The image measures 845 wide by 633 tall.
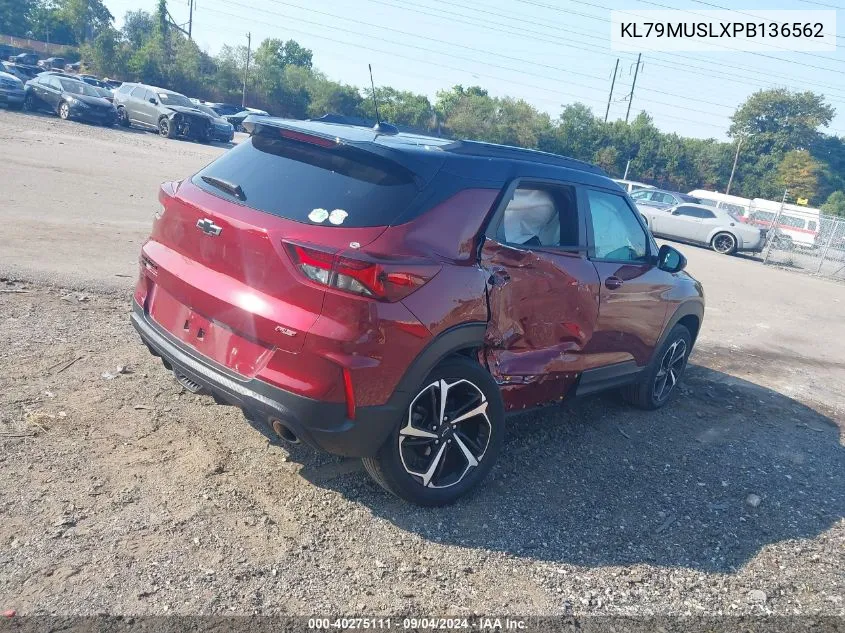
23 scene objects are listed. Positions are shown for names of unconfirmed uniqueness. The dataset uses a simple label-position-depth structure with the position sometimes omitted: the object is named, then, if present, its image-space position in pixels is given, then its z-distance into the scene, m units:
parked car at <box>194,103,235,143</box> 31.87
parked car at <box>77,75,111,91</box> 41.53
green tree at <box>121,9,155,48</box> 81.75
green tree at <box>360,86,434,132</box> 47.82
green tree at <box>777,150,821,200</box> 62.84
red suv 3.24
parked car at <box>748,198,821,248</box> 24.05
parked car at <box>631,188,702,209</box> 25.69
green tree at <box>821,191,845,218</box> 53.44
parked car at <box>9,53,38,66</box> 54.82
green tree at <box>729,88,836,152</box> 74.38
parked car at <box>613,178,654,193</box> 30.30
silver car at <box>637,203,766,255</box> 23.38
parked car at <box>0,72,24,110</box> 26.95
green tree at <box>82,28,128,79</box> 59.16
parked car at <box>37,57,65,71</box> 57.25
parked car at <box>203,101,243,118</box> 48.78
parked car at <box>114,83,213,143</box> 29.23
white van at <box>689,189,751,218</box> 38.06
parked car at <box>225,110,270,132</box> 42.49
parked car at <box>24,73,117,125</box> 27.48
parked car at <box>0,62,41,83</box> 37.12
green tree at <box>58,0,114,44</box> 79.88
